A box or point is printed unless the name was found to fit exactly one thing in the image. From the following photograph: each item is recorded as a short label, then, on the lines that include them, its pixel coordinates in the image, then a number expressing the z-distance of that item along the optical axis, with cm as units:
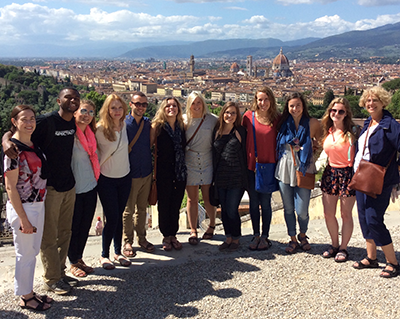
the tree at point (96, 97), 2097
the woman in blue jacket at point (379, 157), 242
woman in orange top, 263
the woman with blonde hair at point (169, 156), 279
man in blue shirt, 271
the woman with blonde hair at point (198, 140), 285
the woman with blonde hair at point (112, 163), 254
